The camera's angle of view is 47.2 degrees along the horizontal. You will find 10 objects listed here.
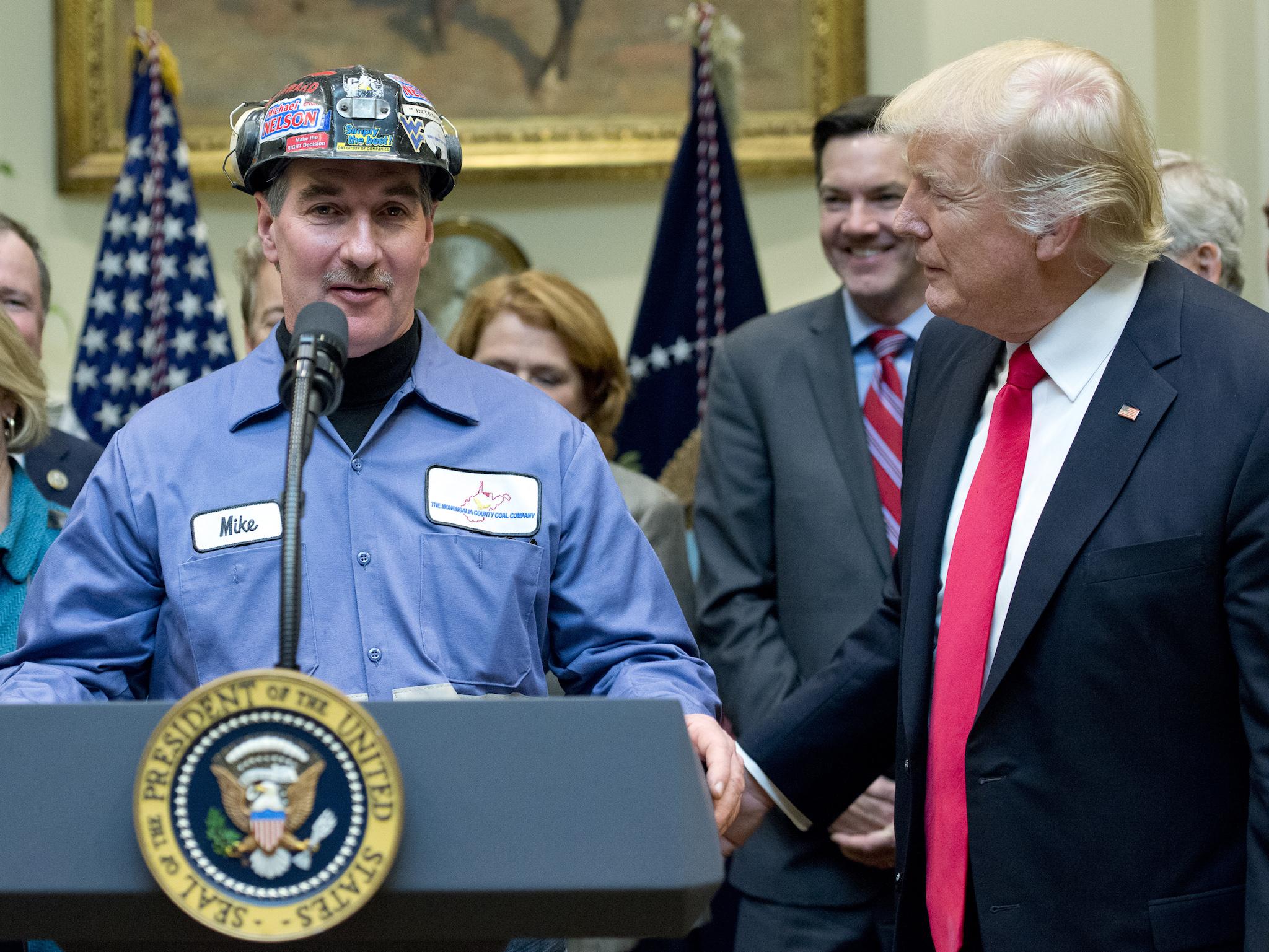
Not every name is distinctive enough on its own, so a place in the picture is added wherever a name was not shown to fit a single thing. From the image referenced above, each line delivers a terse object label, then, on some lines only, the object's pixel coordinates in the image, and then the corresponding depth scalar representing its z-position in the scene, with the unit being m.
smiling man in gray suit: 2.74
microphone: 1.33
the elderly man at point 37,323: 2.87
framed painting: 5.29
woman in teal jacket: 2.45
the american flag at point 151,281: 4.64
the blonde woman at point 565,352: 3.17
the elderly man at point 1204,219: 2.97
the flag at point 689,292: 4.66
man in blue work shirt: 1.66
